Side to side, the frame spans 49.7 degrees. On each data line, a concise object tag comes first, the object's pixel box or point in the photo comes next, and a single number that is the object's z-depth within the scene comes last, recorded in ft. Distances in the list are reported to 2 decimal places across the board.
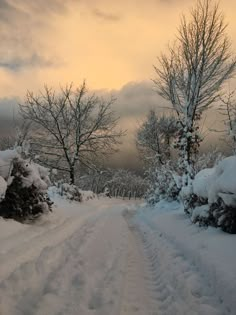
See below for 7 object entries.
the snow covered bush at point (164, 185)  46.17
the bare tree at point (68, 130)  70.72
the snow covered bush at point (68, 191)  55.23
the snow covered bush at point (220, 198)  18.86
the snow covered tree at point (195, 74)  47.20
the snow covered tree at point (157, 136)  82.40
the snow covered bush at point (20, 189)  22.37
